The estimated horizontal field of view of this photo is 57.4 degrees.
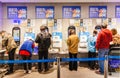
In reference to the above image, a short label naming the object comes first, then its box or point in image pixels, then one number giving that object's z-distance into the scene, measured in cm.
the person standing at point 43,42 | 373
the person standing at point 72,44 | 384
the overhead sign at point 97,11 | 453
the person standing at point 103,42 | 336
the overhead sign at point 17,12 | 454
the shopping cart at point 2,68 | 361
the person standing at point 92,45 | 398
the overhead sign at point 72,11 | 454
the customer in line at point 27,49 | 373
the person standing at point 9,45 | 371
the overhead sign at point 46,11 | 453
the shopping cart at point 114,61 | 354
